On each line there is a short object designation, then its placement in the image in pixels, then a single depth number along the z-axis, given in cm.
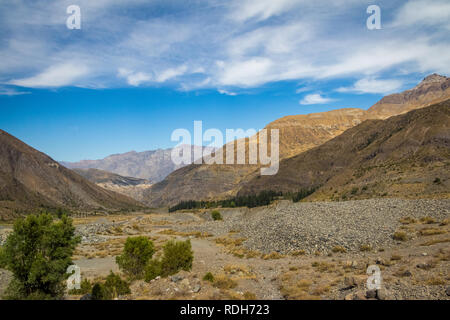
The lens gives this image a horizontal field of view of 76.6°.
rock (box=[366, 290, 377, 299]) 1050
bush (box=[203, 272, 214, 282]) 1502
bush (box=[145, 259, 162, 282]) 1671
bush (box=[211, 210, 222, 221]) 8338
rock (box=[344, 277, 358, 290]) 1287
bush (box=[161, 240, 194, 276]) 1779
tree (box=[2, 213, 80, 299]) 1286
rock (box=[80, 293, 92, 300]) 1410
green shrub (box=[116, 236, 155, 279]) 1938
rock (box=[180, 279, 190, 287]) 1341
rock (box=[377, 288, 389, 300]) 1022
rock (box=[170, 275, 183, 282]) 1475
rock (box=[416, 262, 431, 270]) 1354
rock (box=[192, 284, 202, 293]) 1271
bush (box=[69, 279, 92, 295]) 1702
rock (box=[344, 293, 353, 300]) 1119
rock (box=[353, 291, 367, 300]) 1072
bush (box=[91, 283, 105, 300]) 1361
